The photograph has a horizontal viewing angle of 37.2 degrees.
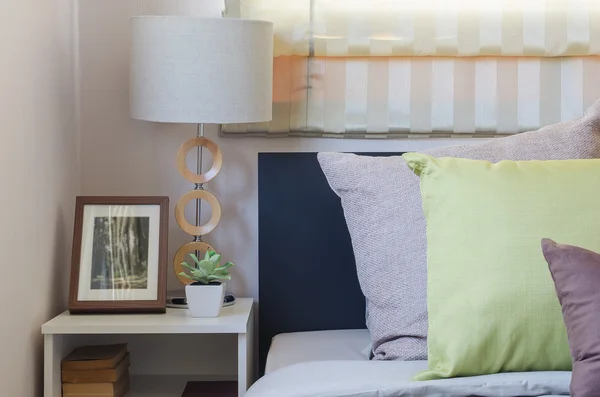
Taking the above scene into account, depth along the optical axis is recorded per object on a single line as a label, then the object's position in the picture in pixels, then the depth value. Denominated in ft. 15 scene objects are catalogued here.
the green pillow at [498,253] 5.55
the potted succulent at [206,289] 7.14
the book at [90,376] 7.29
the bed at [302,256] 7.97
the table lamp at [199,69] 7.09
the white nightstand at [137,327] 6.99
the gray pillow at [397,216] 6.36
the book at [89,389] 7.27
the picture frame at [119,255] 7.41
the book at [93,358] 7.29
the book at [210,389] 7.66
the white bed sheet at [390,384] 5.23
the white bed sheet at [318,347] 6.74
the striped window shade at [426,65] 8.04
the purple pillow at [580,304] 4.73
